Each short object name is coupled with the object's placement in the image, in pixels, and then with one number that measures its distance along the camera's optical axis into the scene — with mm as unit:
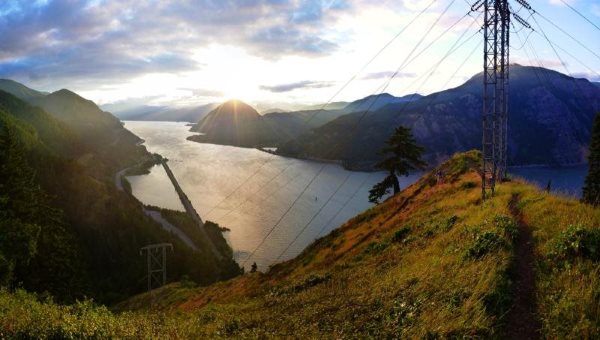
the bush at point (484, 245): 13539
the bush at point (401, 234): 23594
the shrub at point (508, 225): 14359
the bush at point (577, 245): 11336
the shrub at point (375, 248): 23217
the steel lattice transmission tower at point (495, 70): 23094
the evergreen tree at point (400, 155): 47344
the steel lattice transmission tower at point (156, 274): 73612
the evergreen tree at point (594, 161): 52344
